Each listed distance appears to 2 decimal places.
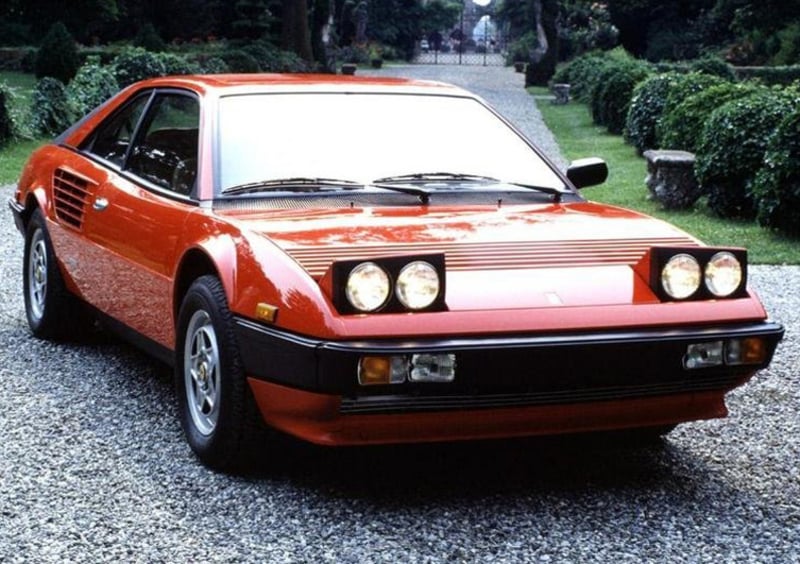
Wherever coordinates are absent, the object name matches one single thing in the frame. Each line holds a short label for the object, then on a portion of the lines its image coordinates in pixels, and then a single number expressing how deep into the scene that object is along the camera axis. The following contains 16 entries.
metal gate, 68.56
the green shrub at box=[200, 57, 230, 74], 30.44
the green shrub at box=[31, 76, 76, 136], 20.55
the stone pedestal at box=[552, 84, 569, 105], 33.44
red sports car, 4.00
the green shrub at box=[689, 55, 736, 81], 26.98
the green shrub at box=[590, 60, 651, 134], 23.56
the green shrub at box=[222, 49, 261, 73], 32.78
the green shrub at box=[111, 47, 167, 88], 24.23
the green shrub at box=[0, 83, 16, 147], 19.25
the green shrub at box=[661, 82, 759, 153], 13.99
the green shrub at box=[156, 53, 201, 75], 25.13
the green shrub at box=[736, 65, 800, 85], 33.97
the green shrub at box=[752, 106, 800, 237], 10.44
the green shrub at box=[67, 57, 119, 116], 21.84
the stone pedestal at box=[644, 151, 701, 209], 13.02
